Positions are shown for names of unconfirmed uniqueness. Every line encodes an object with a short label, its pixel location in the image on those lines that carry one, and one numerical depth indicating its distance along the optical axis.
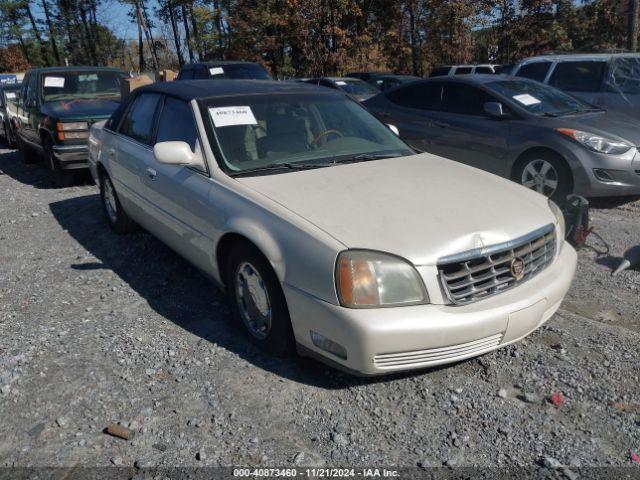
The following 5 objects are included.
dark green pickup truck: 7.65
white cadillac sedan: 2.63
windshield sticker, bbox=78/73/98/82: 9.13
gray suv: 8.22
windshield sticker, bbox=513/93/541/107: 6.49
